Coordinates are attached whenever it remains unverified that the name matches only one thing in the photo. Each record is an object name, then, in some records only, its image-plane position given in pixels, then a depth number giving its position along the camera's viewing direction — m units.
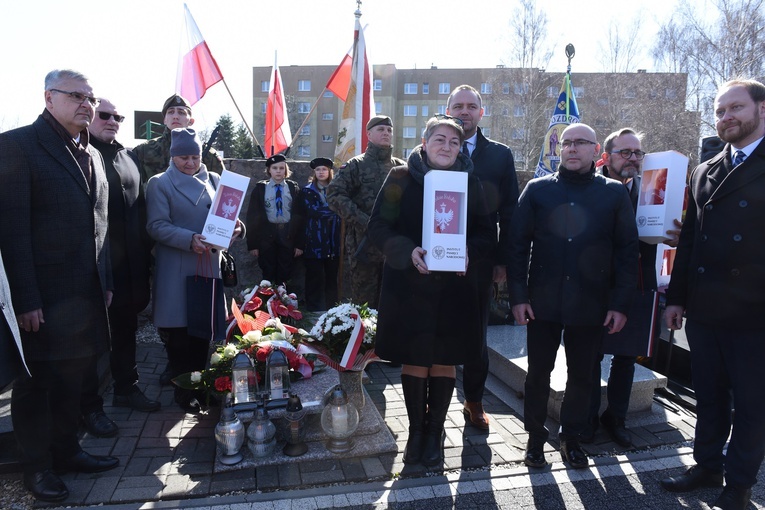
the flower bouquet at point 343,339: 3.61
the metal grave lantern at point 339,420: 3.35
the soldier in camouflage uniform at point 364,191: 4.83
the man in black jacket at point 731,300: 2.86
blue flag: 7.91
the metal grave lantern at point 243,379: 3.51
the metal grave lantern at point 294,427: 3.28
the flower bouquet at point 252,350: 3.81
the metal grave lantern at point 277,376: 3.59
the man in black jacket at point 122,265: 3.72
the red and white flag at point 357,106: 7.08
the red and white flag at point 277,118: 10.34
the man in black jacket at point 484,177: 3.84
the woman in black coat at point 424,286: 3.17
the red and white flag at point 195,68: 7.84
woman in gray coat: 3.88
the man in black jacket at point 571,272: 3.20
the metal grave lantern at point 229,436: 3.18
